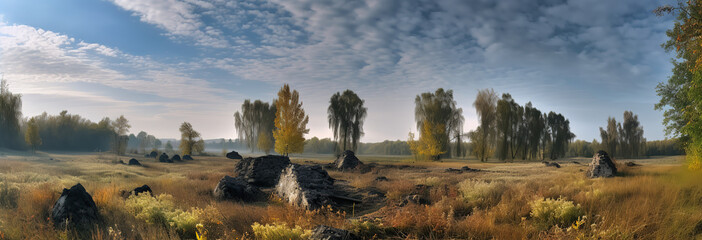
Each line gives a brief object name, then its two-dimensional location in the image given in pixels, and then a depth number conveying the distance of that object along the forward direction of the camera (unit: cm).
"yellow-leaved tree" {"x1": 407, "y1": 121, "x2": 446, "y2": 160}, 4150
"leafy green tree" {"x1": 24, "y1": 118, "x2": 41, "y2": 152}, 5062
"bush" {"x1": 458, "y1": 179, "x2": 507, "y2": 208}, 941
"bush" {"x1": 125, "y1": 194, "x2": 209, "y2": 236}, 742
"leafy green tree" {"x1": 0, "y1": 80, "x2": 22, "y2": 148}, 5897
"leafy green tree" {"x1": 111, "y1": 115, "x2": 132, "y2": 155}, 5947
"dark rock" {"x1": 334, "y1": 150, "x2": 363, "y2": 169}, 2769
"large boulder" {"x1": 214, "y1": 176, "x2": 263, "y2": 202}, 1289
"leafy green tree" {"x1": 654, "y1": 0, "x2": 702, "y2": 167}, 1396
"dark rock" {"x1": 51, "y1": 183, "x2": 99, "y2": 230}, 809
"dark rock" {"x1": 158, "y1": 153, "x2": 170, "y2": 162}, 3801
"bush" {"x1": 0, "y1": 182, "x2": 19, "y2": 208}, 1002
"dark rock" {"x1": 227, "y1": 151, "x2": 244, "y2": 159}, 4642
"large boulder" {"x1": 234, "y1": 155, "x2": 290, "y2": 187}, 1819
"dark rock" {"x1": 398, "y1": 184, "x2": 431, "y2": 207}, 1055
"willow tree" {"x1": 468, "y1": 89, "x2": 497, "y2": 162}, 4428
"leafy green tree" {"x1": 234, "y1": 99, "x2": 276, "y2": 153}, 5933
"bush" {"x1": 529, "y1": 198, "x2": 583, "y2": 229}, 740
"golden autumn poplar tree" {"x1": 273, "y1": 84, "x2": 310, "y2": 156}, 3541
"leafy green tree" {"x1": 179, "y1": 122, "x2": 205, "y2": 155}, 5250
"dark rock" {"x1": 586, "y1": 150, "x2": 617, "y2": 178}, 1679
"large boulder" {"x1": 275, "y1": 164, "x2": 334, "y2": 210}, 1107
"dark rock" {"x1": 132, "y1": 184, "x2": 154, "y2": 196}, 1174
